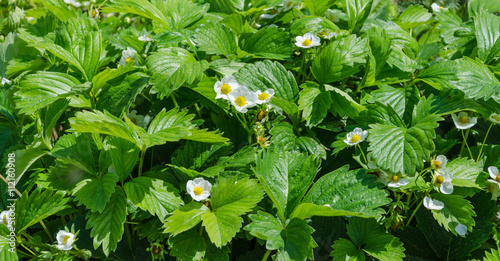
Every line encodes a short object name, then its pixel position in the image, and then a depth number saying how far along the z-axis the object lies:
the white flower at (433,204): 0.60
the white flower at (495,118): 0.62
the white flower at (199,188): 0.59
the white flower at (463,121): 0.62
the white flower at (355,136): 0.61
